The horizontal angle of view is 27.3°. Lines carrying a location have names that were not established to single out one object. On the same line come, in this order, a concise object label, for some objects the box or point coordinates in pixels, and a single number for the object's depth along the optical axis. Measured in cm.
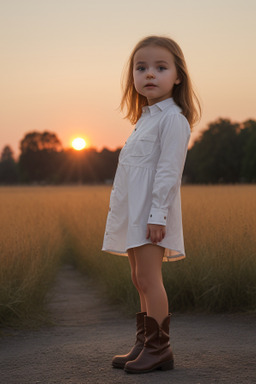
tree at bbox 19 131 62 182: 7262
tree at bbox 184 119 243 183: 5462
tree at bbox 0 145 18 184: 9374
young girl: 280
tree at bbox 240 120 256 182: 4894
